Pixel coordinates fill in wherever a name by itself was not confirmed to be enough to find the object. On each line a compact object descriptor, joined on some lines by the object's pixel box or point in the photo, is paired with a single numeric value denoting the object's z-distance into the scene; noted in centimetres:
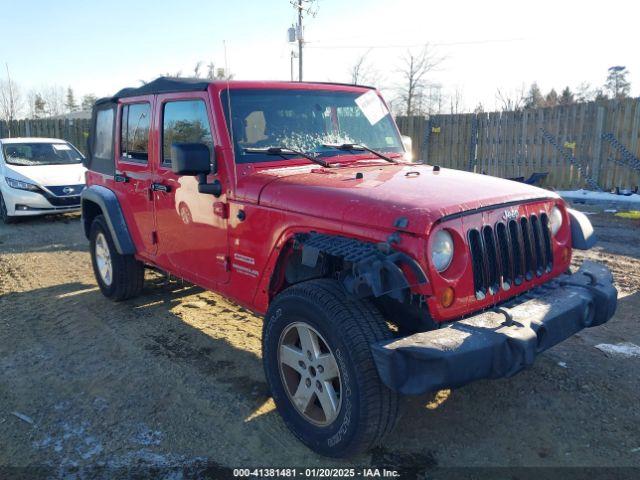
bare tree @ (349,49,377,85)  2703
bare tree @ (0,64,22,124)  3831
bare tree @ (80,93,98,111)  6238
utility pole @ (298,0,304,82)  2491
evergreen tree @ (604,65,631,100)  3925
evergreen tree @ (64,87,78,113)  6859
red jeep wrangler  254
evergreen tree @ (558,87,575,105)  4839
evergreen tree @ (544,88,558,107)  3825
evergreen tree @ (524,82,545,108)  3087
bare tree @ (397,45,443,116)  3022
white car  1002
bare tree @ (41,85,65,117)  5453
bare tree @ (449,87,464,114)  2927
